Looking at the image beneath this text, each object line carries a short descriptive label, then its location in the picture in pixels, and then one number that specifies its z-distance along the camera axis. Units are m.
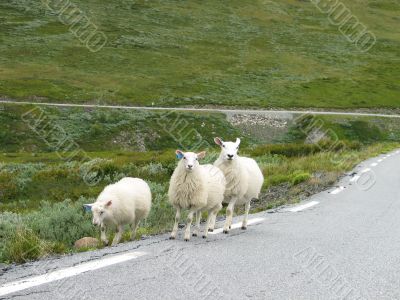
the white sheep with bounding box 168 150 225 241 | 8.96
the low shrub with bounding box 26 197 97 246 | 10.37
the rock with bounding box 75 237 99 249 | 9.30
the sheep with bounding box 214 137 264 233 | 9.66
